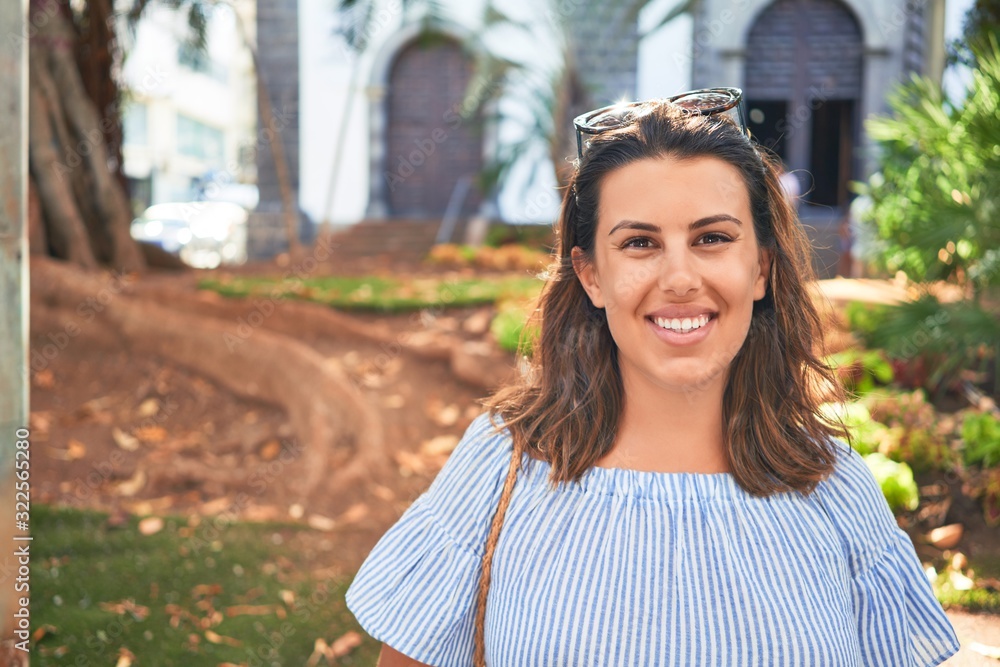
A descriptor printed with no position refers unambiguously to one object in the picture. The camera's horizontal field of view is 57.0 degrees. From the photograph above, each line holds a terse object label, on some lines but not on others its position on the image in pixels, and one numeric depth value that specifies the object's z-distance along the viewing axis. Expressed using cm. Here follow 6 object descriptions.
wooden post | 216
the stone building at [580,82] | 1433
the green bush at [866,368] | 488
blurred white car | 1898
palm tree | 1321
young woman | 153
